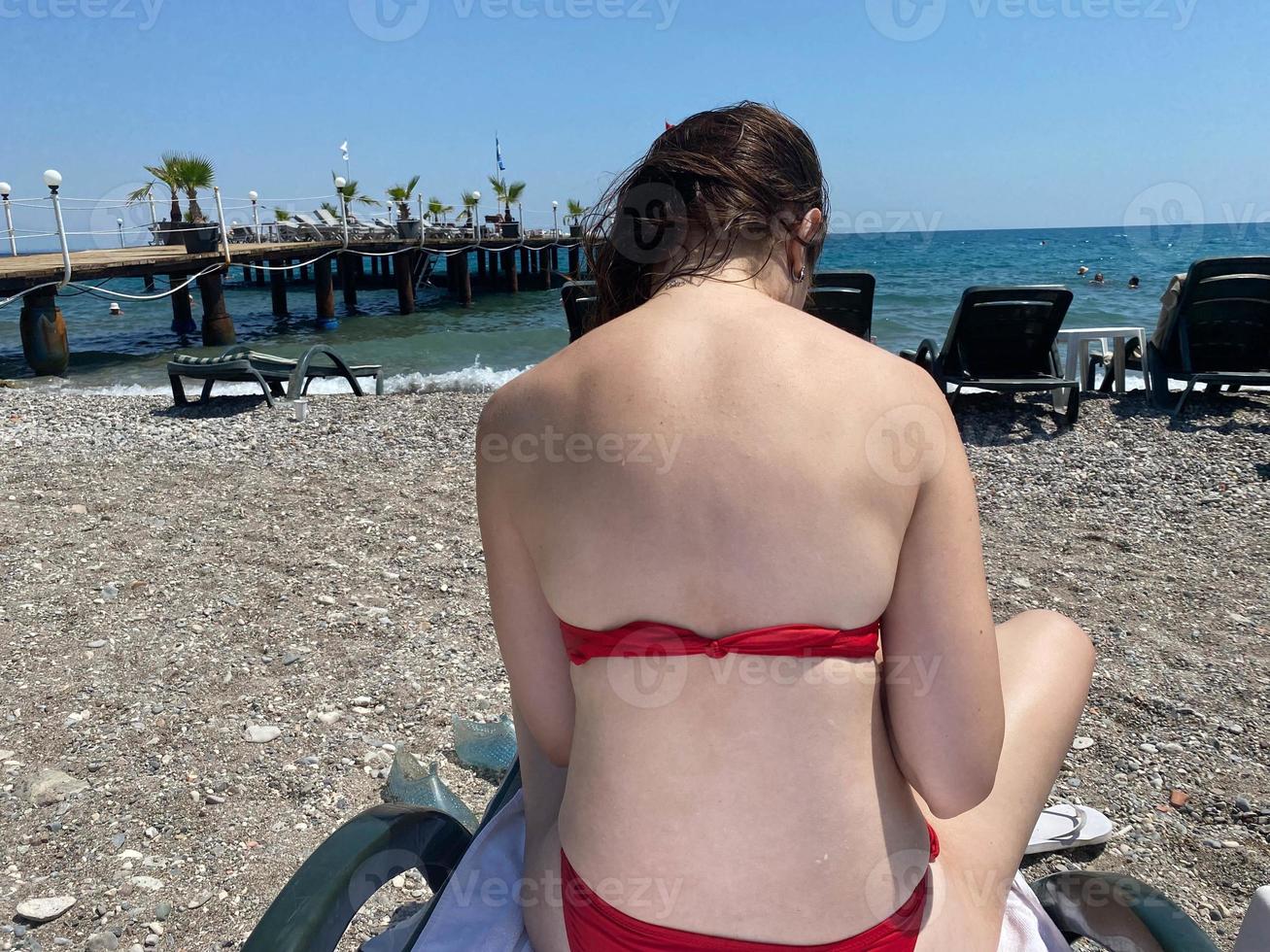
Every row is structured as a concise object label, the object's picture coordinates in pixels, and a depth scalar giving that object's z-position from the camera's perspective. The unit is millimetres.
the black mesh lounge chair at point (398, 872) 1161
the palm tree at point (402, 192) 30016
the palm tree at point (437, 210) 33806
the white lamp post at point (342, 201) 24553
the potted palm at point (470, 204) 30975
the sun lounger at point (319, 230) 27453
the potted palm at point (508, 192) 35094
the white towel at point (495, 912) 1220
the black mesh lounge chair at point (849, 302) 6965
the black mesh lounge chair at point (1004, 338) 6863
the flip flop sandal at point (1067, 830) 2273
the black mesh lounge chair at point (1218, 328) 6730
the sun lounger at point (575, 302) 6764
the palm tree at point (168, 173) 21225
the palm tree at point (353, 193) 28750
